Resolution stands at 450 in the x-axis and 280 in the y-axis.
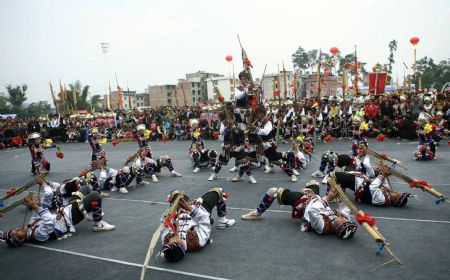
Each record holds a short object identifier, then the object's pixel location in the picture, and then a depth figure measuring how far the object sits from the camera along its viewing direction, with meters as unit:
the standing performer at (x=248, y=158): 8.81
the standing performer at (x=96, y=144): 10.39
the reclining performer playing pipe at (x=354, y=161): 7.41
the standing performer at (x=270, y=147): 8.59
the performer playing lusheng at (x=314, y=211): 5.14
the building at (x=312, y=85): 50.72
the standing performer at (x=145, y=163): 9.48
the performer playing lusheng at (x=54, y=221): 5.75
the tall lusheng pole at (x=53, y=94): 19.77
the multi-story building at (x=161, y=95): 70.44
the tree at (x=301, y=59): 64.38
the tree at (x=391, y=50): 49.21
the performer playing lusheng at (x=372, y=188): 6.39
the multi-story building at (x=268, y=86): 58.75
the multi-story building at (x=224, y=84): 61.31
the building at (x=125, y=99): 79.44
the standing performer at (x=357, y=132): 8.60
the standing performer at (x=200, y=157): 11.20
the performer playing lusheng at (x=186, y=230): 4.73
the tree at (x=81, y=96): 54.06
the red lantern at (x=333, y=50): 16.88
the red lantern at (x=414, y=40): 17.40
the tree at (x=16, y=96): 56.34
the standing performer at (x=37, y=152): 10.51
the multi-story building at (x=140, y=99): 81.05
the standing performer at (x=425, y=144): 10.29
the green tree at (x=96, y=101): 58.36
